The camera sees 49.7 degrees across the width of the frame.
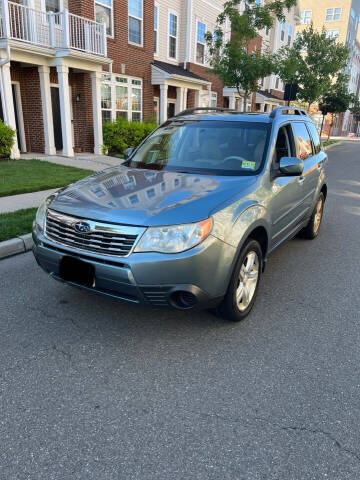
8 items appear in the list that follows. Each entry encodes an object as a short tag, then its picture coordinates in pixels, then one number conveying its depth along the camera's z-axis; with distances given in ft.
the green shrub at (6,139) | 37.01
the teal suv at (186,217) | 9.21
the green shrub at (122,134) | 49.37
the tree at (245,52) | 47.42
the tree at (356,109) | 186.03
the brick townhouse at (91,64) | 39.81
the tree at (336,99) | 99.24
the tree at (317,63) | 80.84
